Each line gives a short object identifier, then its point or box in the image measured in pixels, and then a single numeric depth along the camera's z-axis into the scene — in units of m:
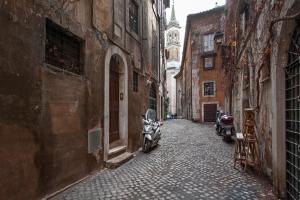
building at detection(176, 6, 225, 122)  25.33
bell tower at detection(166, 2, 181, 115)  61.09
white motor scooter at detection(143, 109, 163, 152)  8.91
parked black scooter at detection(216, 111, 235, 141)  10.88
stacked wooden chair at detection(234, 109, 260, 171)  6.13
